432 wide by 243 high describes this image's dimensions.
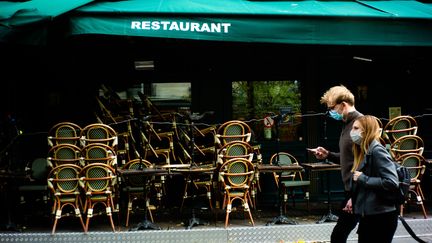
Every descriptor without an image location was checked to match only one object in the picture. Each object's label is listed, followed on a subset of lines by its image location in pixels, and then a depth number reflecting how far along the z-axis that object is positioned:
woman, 4.60
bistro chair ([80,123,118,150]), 7.95
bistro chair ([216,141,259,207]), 7.92
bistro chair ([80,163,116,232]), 7.46
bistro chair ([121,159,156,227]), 8.32
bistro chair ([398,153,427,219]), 8.01
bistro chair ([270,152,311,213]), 8.72
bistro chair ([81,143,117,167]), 7.75
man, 5.23
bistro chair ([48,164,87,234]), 7.52
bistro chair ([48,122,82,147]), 8.16
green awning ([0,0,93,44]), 7.20
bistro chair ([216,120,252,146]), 8.32
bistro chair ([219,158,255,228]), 7.74
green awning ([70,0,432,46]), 7.32
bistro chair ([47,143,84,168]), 7.81
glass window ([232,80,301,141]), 10.27
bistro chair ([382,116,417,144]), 8.44
